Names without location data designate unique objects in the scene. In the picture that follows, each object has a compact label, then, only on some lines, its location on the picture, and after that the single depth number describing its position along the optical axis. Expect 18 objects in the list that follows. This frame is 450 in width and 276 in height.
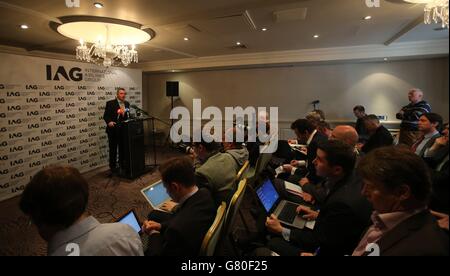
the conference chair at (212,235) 1.11
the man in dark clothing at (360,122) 4.72
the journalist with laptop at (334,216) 1.15
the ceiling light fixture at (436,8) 1.87
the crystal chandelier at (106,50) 3.45
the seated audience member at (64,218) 0.81
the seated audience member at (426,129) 2.23
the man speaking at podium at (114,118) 4.34
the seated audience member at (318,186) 1.84
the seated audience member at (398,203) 0.71
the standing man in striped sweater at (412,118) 2.89
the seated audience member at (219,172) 1.81
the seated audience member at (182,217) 1.12
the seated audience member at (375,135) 3.20
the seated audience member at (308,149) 2.45
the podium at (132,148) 4.05
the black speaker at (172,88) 6.76
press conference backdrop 3.33
